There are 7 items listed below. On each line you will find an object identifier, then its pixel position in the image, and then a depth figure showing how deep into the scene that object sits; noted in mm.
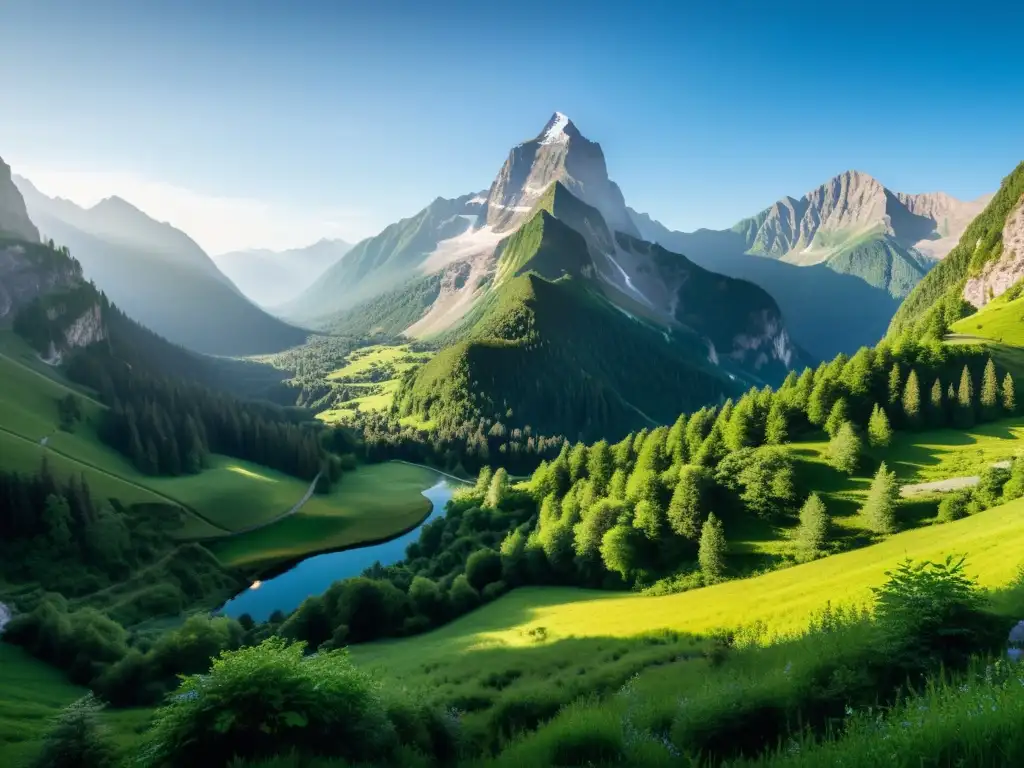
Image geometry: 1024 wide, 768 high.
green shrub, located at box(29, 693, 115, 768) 17359
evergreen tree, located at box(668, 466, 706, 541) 67375
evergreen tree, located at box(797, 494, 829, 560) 57625
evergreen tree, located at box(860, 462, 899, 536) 56562
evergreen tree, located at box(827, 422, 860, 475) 69062
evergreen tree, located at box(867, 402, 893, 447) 72438
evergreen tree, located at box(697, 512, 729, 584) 61094
